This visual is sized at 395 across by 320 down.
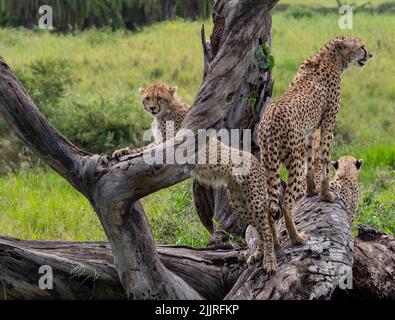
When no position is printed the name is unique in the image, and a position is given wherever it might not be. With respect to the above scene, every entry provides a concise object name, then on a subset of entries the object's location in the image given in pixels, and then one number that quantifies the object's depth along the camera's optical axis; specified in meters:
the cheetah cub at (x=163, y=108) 12.23
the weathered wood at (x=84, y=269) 9.94
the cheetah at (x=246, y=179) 9.32
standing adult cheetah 9.47
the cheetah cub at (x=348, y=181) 11.41
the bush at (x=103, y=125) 19.53
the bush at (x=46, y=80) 21.30
